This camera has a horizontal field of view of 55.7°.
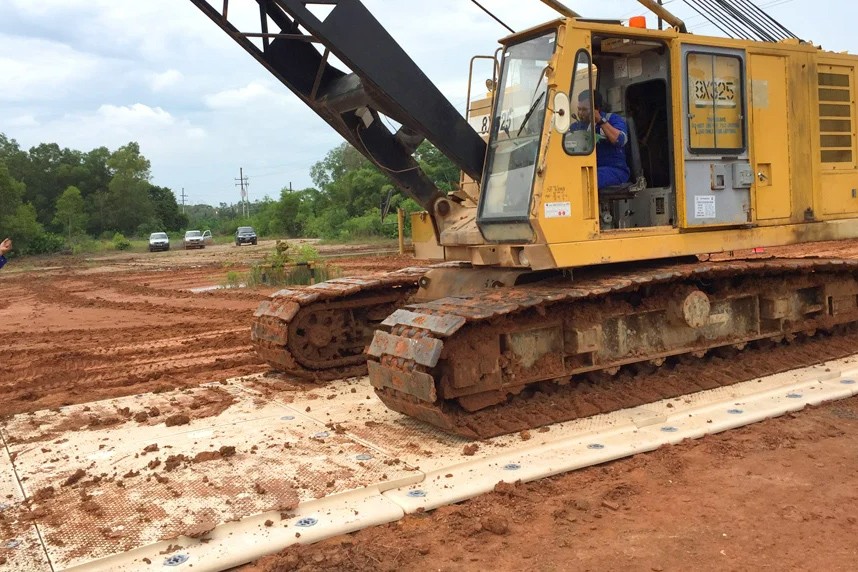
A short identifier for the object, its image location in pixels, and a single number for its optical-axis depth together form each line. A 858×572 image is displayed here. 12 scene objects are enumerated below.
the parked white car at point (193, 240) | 53.64
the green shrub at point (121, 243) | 54.38
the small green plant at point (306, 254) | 19.42
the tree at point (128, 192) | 73.69
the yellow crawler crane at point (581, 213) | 6.07
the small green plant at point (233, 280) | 19.99
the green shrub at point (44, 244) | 48.16
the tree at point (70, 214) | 60.47
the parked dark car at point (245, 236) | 54.91
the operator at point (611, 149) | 6.70
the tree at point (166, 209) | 79.38
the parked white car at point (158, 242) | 50.66
